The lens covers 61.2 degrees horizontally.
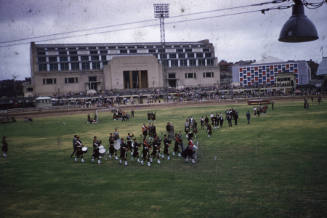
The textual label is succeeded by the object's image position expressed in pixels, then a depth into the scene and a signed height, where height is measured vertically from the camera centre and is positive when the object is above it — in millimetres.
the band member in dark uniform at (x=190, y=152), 16000 -3366
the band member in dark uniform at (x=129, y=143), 18125 -3108
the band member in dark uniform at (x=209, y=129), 24406 -3168
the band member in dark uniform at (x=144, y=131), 25125 -3261
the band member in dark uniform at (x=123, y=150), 16922 -3318
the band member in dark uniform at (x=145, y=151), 16630 -3365
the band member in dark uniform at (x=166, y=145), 17316 -3171
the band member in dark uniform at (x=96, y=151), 17312 -3392
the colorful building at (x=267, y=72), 89500 +6603
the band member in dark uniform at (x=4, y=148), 20264 -3538
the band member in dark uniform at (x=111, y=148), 18250 -3414
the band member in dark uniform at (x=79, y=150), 17844 -3398
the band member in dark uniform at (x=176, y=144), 18111 -3300
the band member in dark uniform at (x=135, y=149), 17000 -3307
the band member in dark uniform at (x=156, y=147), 17047 -3205
